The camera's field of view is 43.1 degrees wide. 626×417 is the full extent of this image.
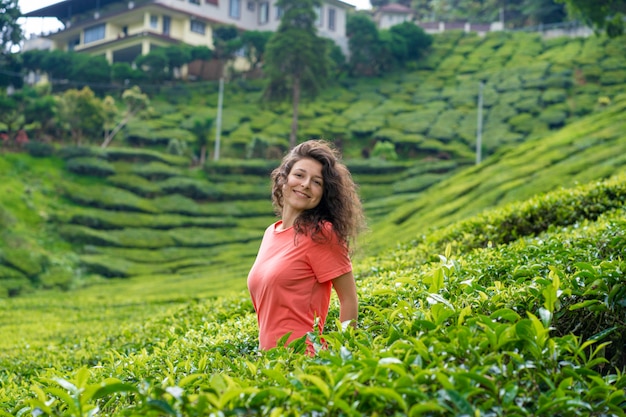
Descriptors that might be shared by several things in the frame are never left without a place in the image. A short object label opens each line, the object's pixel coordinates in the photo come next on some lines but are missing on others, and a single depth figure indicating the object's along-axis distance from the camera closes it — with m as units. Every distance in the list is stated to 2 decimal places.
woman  3.16
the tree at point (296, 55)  32.38
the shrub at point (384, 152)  33.28
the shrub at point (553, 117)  35.50
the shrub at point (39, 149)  28.95
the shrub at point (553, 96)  38.38
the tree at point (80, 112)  30.94
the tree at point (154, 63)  39.66
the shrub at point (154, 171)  29.14
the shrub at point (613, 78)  39.53
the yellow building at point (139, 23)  42.69
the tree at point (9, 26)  26.38
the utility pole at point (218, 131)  33.22
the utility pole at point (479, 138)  31.82
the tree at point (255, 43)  42.44
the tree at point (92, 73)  38.94
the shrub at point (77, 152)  29.42
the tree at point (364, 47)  45.38
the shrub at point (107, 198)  26.17
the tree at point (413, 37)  47.22
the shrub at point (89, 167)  28.44
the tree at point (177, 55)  40.34
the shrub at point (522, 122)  35.51
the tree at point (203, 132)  33.66
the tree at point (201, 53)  41.56
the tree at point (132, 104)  34.50
